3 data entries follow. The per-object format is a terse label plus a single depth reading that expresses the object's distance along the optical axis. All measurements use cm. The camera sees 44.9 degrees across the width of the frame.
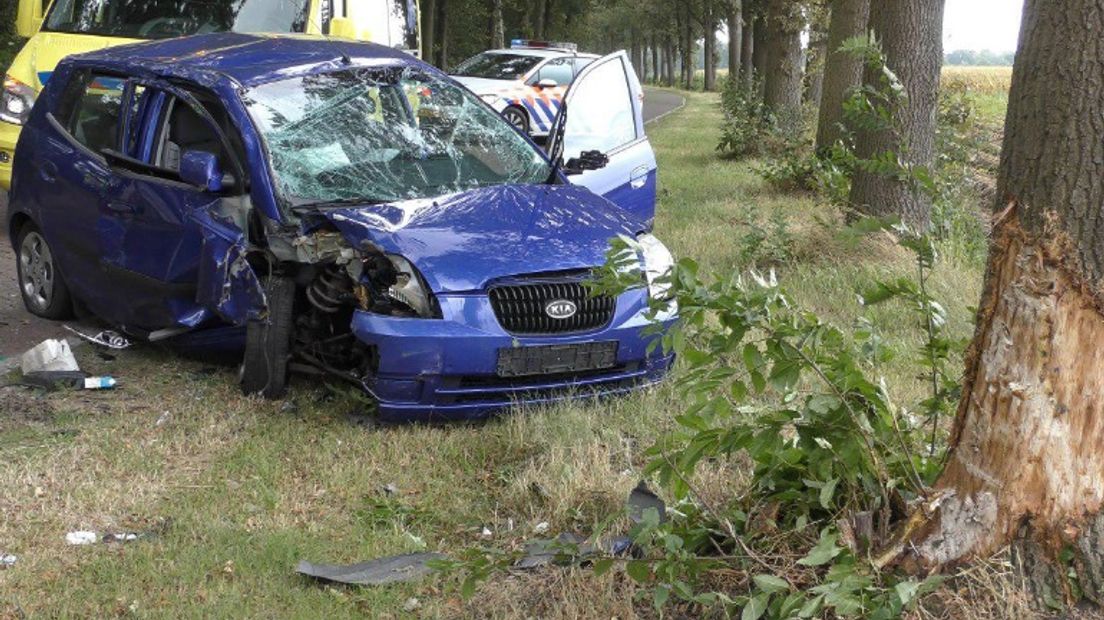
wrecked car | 596
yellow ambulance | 1077
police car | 1867
